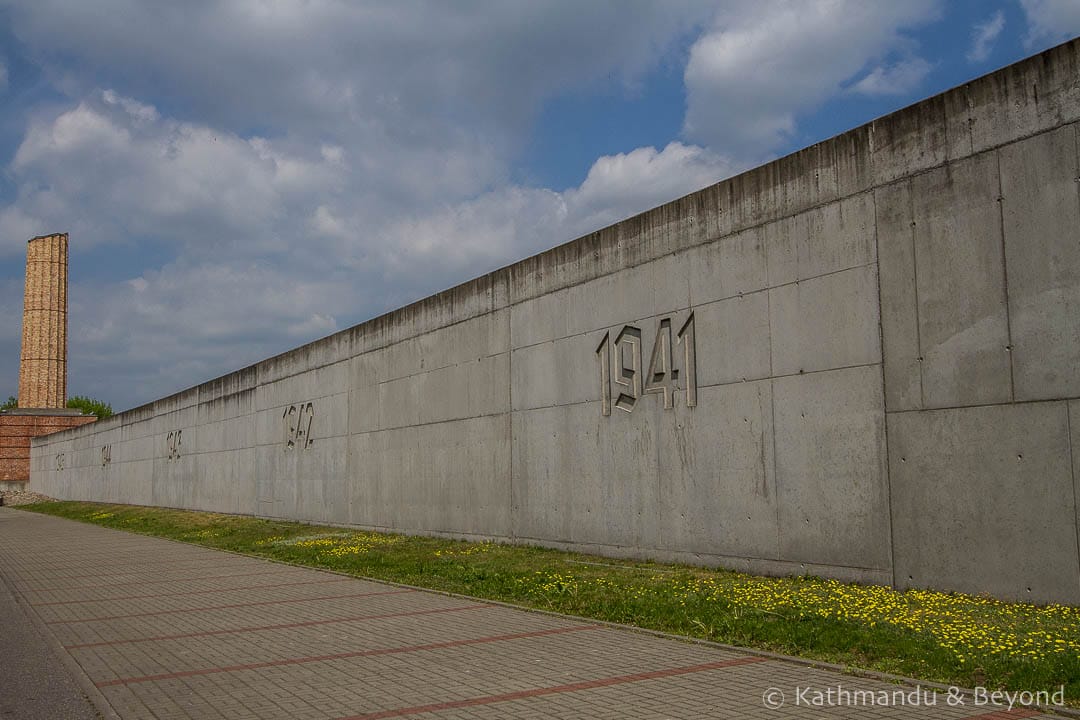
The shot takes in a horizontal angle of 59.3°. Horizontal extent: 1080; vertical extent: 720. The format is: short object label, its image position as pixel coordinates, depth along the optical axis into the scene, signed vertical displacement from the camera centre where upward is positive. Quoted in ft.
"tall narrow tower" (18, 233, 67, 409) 232.73 +36.23
